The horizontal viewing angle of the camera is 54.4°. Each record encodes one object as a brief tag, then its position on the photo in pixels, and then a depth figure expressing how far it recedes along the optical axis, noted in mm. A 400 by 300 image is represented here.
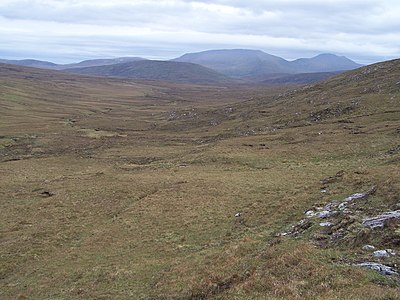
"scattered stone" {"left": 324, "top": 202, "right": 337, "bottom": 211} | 24844
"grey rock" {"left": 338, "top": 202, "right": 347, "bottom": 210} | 23906
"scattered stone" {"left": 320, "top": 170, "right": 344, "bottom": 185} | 33138
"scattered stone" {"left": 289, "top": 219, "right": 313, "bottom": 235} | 21828
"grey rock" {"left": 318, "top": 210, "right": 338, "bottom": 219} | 23070
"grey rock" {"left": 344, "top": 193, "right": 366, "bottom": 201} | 25217
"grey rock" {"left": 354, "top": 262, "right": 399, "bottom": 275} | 14265
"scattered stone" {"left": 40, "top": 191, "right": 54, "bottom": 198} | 42631
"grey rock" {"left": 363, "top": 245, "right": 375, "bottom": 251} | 16609
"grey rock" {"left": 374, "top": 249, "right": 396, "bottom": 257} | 15633
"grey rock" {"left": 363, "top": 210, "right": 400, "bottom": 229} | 18406
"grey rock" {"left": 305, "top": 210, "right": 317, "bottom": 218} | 24264
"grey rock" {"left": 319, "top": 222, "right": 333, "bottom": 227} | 21220
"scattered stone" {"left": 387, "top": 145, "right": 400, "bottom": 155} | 41484
